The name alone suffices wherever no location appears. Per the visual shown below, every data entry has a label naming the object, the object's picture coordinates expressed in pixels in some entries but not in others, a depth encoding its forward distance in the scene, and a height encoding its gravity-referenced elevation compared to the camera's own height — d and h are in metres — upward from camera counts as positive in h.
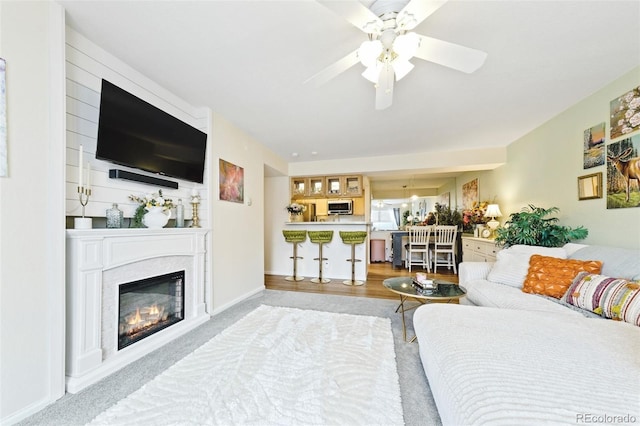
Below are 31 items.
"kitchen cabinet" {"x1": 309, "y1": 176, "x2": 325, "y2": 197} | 5.22 +0.58
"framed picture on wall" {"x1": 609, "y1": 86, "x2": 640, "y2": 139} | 2.04 +0.88
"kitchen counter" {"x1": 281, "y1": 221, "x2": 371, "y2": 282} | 4.72 -0.85
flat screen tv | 1.81 +0.66
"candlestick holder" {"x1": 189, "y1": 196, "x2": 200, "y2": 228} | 2.69 +0.01
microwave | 5.25 +0.13
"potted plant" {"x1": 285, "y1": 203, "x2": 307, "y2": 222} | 5.04 +0.05
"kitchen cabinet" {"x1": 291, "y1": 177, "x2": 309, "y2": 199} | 5.29 +0.57
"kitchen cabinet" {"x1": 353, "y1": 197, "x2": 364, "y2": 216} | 5.67 +0.16
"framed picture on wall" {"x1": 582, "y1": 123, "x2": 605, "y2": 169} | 2.35 +0.67
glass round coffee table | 2.19 -0.75
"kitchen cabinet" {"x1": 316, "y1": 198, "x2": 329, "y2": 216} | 5.90 +0.14
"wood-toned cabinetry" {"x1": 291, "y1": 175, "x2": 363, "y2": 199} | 5.10 +0.57
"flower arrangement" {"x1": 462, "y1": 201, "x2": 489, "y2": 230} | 4.61 -0.04
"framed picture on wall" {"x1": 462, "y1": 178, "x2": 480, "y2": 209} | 5.19 +0.43
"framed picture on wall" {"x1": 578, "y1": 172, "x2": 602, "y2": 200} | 2.37 +0.28
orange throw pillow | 2.01 -0.53
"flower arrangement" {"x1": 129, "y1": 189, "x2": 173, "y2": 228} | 2.13 +0.06
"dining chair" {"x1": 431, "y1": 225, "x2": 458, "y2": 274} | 5.39 -0.69
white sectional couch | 0.82 -0.66
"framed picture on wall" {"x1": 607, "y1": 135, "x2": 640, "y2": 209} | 2.03 +0.36
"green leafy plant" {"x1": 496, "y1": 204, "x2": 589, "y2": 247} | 2.69 -0.20
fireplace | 1.60 -0.67
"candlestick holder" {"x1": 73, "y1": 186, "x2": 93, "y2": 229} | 1.64 -0.04
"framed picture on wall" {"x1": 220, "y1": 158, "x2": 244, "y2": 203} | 3.09 +0.41
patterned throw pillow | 1.54 -0.58
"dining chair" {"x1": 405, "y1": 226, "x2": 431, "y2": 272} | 5.51 -0.68
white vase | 2.13 -0.05
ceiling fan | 1.18 +0.96
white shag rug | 1.31 -1.11
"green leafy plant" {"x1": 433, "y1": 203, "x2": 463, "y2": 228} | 5.91 -0.08
